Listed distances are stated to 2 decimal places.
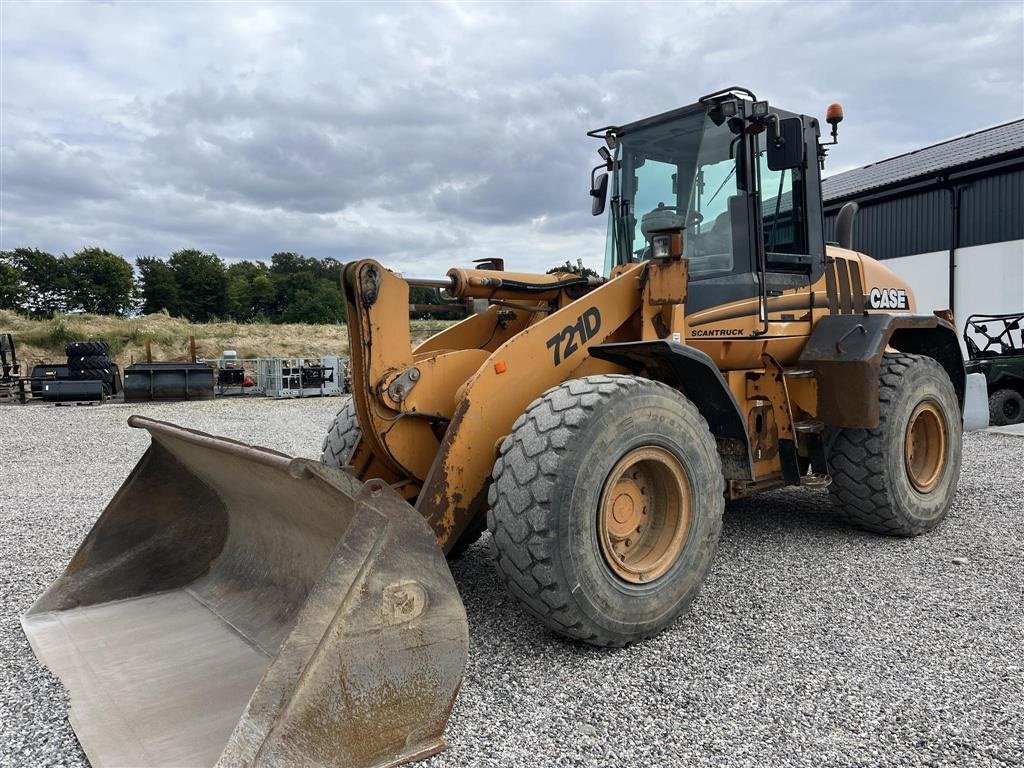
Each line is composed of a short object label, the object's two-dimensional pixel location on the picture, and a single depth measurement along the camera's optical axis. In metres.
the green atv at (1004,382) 12.04
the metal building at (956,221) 17.62
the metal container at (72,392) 19.25
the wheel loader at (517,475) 2.44
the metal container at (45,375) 20.39
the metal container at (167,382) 19.41
